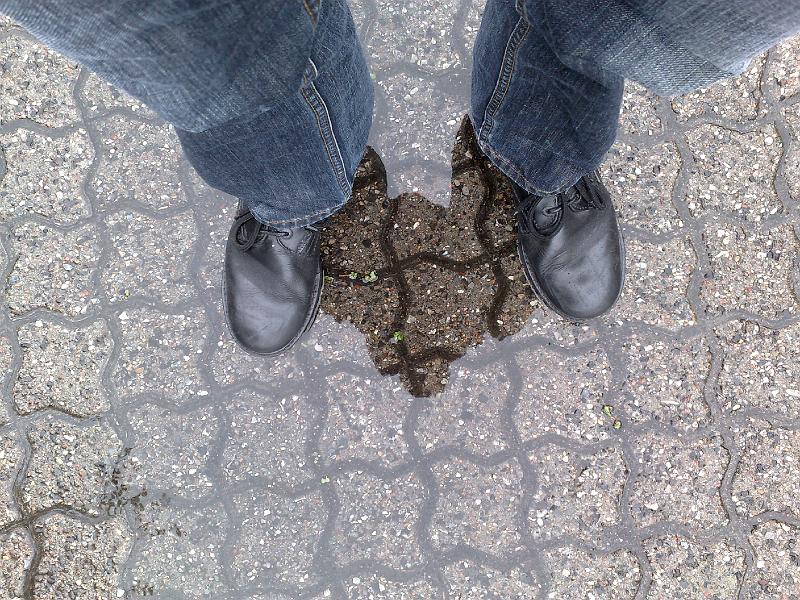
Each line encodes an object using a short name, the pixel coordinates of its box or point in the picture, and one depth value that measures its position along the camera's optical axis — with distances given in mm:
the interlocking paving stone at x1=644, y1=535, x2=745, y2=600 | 910
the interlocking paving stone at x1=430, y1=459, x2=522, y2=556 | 916
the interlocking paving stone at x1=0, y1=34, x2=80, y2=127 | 969
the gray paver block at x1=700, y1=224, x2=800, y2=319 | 935
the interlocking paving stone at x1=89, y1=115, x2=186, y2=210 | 958
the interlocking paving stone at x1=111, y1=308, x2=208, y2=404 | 937
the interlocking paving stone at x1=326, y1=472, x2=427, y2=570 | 918
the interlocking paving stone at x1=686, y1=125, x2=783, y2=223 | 945
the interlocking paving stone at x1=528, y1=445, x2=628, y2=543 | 917
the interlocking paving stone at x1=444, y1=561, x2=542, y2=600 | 913
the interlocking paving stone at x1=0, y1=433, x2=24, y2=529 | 929
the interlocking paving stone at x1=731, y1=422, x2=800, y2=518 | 916
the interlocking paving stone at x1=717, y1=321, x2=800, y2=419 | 926
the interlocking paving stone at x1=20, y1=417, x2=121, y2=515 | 929
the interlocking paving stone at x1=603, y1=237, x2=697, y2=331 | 934
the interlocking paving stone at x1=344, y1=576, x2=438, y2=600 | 913
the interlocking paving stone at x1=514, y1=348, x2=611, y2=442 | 926
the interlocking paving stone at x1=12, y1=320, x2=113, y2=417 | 937
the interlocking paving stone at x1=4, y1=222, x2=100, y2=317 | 948
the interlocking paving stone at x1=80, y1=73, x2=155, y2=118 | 969
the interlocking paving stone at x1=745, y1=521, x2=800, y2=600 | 910
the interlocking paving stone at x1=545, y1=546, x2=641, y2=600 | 911
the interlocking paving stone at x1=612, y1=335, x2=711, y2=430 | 925
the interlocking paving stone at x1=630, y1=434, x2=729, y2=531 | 915
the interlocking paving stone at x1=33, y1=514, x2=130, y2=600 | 922
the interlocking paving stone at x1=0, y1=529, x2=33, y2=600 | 925
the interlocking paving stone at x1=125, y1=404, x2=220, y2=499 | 930
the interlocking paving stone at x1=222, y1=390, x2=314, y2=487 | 928
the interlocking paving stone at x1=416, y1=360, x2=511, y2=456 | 926
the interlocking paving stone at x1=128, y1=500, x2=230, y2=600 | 921
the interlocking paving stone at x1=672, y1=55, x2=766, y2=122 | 954
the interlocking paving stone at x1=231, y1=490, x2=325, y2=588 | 918
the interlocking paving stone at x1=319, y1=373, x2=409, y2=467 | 928
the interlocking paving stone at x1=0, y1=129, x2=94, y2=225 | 960
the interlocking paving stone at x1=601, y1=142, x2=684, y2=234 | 945
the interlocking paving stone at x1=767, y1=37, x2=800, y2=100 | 954
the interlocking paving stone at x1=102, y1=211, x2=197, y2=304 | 948
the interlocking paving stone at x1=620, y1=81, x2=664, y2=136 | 957
